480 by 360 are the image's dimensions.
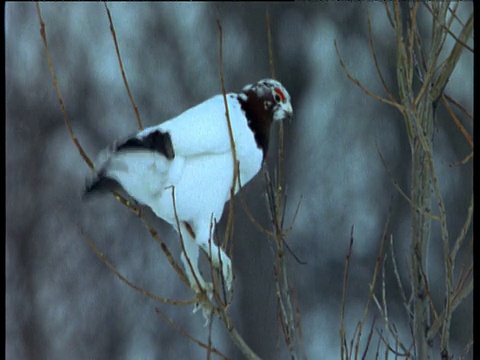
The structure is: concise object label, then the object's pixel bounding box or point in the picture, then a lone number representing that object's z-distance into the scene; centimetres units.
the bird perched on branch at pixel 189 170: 1262
